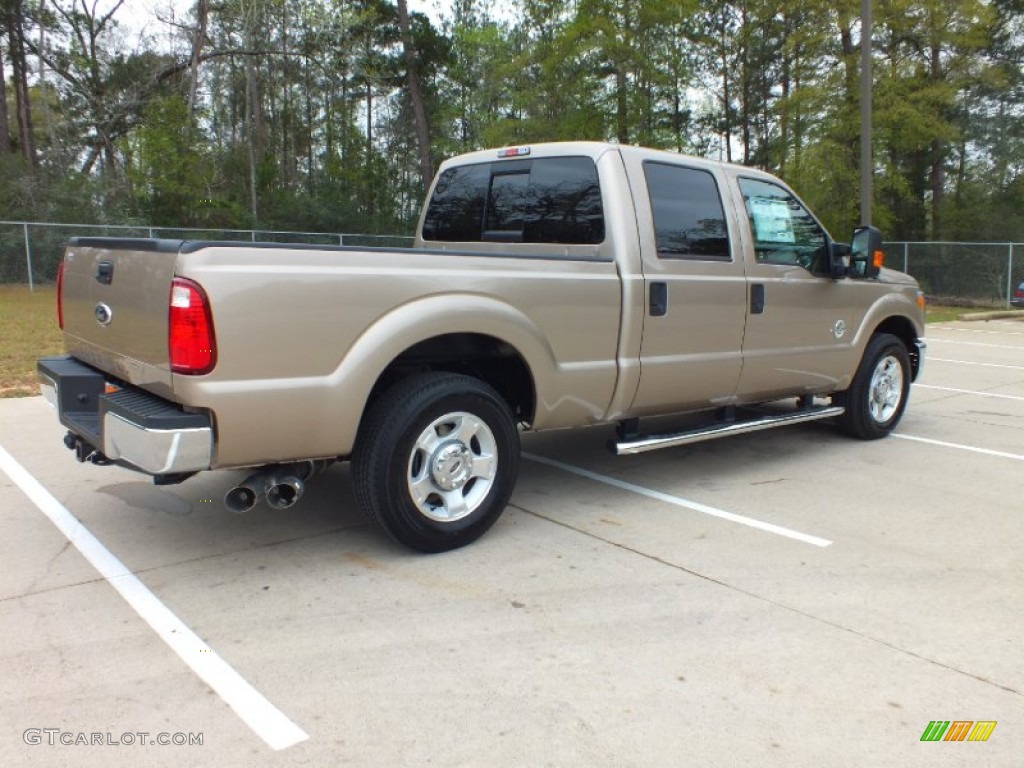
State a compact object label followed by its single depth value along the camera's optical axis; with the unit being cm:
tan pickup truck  339
